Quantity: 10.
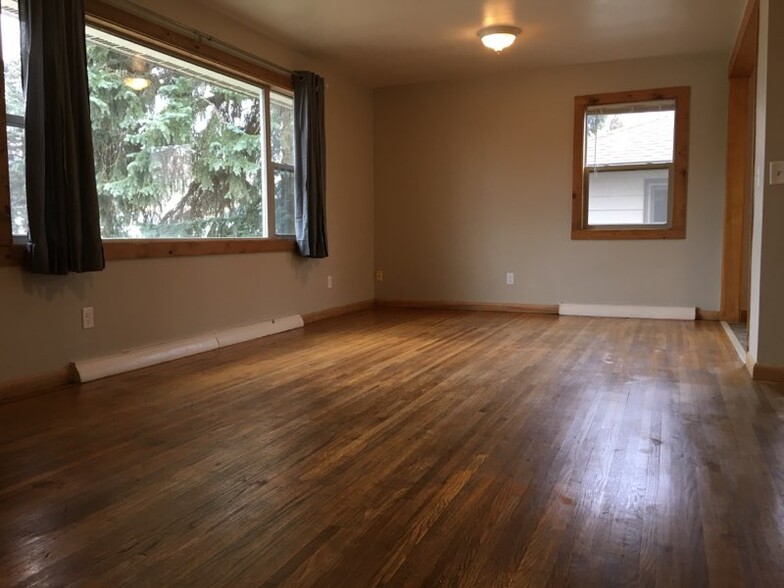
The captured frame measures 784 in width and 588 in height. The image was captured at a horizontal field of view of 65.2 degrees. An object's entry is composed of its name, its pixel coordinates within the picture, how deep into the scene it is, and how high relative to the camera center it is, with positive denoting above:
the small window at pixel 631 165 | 5.71 +0.75
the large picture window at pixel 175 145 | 3.58 +0.70
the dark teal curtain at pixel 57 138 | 3.03 +0.56
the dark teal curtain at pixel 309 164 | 5.25 +0.70
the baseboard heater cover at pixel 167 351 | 3.43 -0.67
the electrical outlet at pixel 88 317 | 3.46 -0.39
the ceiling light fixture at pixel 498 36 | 4.79 +1.64
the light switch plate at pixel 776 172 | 3.19 +0.36
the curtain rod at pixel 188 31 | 3.66 +1.45
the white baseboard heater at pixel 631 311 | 5.71 -0.65
